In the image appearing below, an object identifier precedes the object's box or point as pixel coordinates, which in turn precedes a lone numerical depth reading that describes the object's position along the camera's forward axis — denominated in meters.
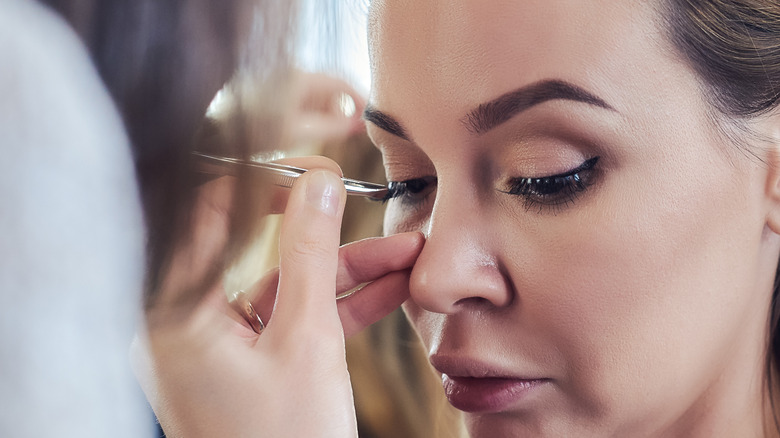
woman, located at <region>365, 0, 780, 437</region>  0.56
